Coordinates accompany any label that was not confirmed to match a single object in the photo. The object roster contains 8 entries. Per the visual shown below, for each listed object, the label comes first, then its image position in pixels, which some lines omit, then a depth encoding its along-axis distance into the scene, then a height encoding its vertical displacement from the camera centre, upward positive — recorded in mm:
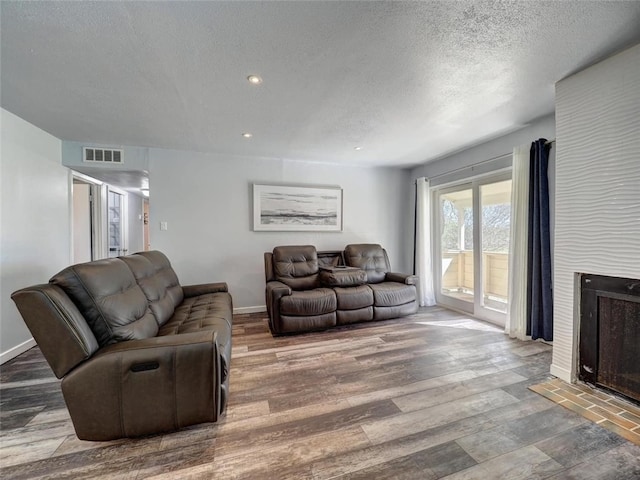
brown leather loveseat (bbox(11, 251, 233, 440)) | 1342 -672
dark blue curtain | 2668 -119
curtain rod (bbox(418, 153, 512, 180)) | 3209 +972
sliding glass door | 3326 -121
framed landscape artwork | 4043 +438
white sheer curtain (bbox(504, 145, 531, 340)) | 2850 -90
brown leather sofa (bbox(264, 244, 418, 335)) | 3066 -679
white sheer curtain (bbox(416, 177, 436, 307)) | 4297 -170
